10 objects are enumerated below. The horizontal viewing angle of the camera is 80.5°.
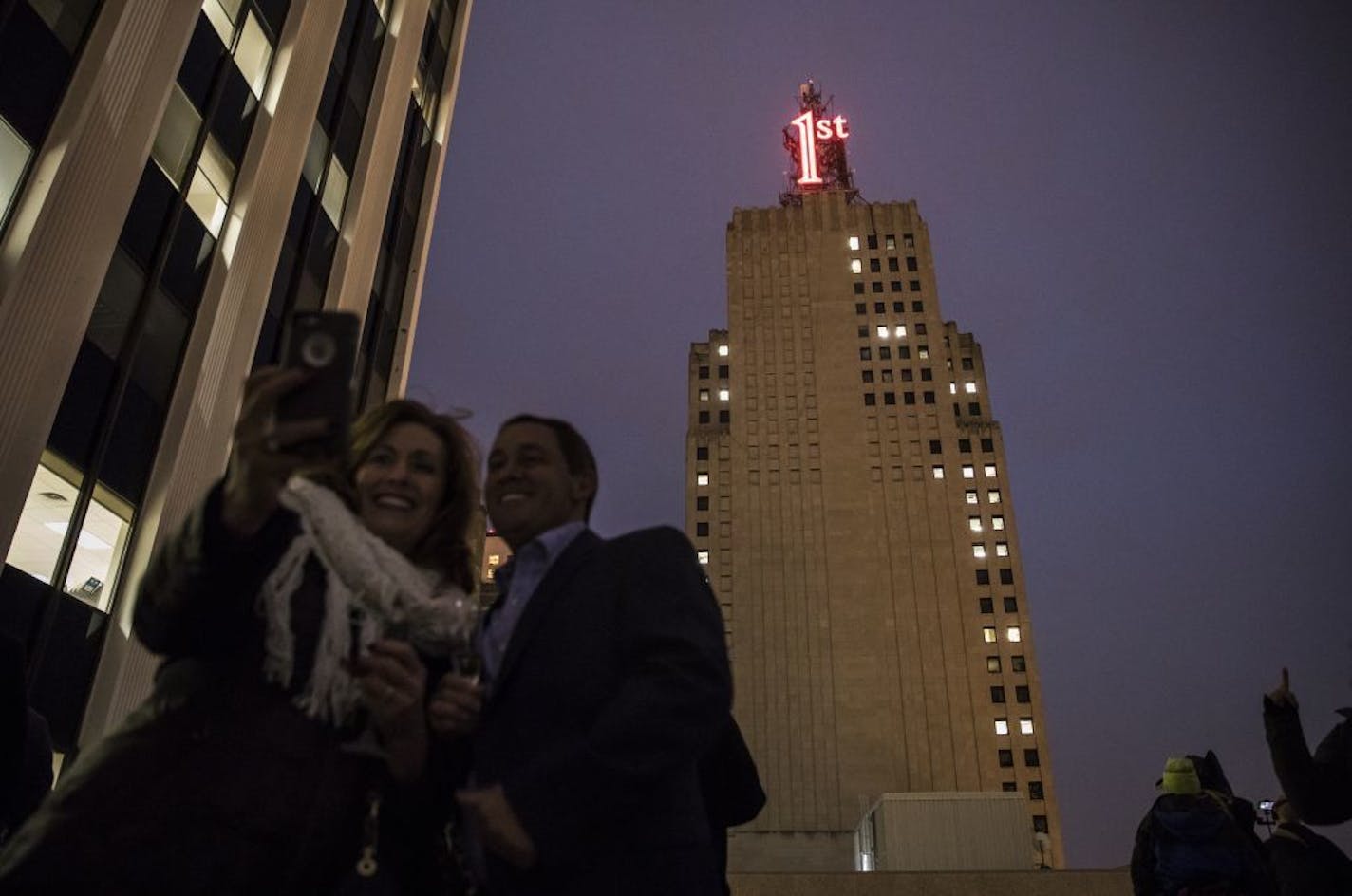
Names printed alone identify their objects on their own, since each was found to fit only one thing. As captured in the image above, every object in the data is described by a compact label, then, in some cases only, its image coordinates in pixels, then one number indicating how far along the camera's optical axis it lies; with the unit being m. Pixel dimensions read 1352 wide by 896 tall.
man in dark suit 1.99
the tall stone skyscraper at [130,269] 10.32
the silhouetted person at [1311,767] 3.97
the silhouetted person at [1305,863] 5.36
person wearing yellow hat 5.21
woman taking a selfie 1.72
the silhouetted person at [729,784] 3.94
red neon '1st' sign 79.56
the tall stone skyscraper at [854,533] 50.84
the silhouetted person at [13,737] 3.73
